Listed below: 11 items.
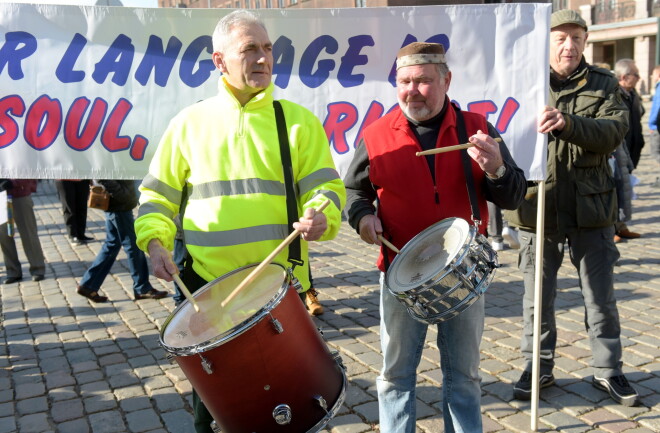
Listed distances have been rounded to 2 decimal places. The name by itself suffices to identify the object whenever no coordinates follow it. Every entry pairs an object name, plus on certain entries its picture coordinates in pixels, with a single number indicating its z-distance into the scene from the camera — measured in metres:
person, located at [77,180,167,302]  6.57
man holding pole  3.66
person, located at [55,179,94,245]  9.69
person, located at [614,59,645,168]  8.15
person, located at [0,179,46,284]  7.52
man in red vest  2.97
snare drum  2.70
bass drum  2.44
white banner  3.98
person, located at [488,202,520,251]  7.81
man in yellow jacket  2.86
